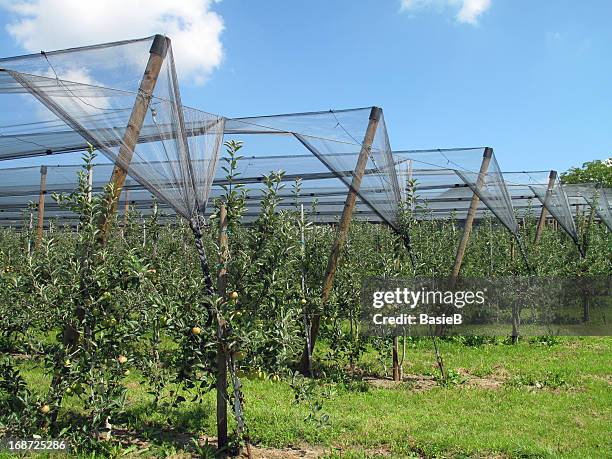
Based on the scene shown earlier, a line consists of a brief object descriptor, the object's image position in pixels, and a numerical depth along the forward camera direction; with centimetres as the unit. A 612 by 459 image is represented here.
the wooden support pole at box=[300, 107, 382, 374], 733
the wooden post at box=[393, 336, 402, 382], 750
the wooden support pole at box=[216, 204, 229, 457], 436
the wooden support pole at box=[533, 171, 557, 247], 1229
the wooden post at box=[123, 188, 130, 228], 1025
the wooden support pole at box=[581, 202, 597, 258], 1341
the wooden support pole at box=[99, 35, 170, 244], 440
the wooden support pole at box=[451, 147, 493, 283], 1020
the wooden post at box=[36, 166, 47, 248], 1157
